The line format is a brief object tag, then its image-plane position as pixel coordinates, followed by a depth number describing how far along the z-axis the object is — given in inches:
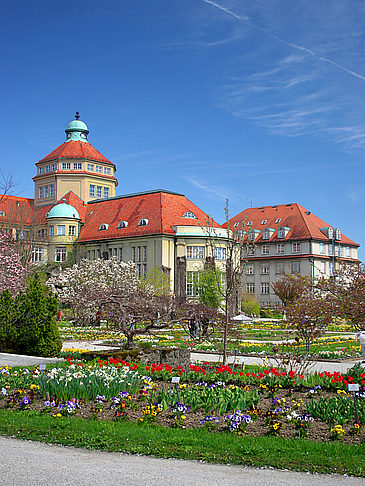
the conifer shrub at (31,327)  705.6
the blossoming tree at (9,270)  1101.1
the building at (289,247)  2810.0
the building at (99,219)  2137.1
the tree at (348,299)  642.2
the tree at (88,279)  1524.6
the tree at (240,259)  576.9
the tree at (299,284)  741.8
